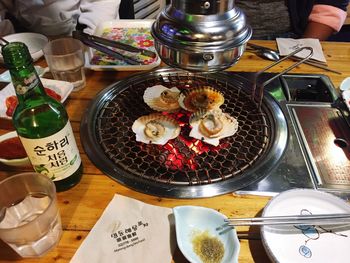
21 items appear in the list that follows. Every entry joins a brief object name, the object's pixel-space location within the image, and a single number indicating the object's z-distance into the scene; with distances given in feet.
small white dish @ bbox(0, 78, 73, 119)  3.93
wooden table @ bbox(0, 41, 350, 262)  2.51
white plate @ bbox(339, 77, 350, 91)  4.19
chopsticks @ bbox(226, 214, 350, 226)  2.53
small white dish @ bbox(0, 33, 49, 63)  5.14
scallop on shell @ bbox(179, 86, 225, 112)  3.90
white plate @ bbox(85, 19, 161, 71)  4.64
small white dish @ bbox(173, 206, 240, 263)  2.45
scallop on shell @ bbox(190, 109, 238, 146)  3.51
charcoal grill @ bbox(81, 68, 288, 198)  3.06
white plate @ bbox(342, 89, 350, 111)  3.80
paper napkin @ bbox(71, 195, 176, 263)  2.49
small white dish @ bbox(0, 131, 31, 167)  3.08
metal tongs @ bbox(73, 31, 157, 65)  4.63
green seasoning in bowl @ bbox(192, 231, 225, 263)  2.41
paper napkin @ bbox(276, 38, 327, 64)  4.90
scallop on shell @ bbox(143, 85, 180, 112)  3.94
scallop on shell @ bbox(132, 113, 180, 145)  3.50
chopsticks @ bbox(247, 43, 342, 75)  4.66
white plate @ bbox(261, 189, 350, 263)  2.48
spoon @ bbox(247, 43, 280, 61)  4.92
